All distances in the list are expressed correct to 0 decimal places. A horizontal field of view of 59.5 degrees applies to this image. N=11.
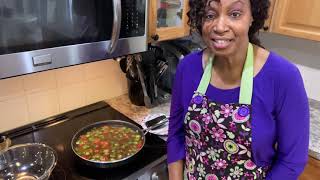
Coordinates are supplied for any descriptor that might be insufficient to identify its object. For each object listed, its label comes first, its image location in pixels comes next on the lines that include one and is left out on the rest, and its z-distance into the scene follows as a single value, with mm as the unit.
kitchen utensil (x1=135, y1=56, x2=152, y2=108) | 1411
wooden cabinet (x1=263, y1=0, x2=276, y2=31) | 1360
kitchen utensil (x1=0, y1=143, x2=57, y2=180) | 1068
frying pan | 1017
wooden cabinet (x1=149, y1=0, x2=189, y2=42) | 1088
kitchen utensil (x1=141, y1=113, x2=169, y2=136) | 1255
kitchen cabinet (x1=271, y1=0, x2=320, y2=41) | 1238
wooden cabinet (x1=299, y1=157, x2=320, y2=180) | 1200
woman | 747
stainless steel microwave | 752
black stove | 1026
